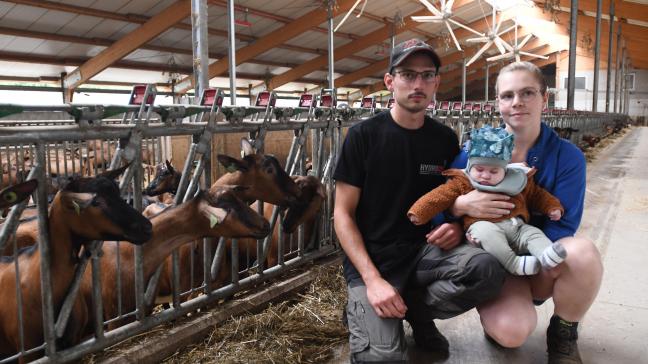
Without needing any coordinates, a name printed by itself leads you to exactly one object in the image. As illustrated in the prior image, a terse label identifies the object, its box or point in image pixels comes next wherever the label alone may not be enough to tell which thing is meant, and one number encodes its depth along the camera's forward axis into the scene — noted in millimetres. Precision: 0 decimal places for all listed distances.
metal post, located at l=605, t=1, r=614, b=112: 21620
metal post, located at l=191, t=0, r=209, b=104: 5109
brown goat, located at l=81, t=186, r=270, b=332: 2621
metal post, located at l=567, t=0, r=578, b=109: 13875
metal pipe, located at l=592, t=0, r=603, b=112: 18297
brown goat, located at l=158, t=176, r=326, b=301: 3242
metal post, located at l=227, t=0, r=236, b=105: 6728
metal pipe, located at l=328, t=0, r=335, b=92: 12422
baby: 2139
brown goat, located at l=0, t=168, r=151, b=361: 2172
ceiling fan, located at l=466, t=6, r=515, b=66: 19578
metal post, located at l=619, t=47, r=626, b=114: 35606
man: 2232
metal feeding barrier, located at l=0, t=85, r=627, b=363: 2207
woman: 2219
